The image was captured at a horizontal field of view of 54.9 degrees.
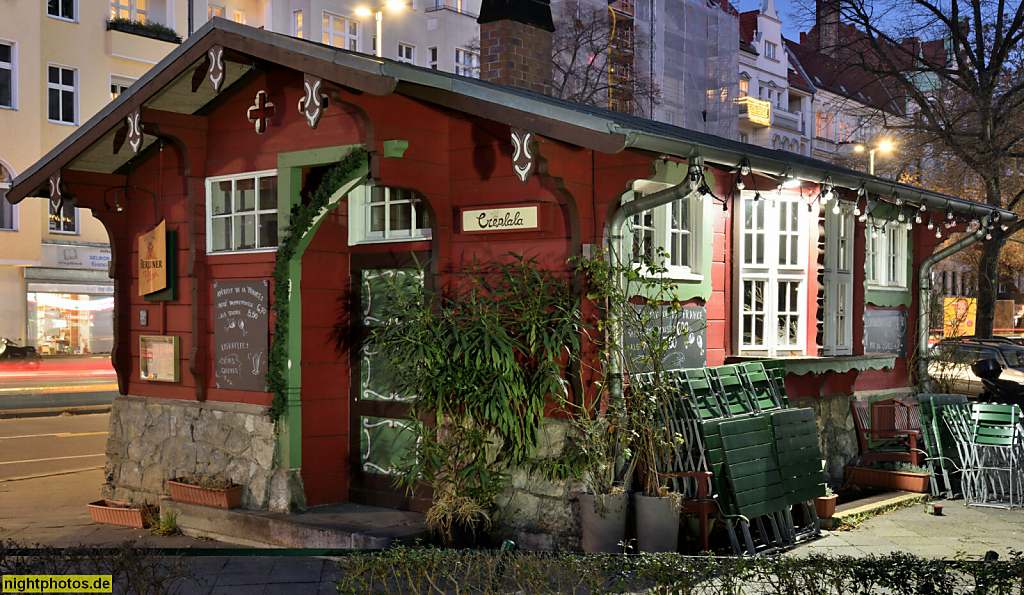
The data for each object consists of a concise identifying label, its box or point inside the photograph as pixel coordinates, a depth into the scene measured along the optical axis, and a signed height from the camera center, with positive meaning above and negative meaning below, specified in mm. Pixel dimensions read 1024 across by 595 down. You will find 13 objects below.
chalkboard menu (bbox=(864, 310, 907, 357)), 12375 -337
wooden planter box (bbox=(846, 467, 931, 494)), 10703 -1917
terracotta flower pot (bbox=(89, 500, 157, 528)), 9867 -2114
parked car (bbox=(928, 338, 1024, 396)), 13727 -970
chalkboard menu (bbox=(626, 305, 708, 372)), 8227 -308
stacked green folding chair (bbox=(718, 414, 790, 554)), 7820 -1394
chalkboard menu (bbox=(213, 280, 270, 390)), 9250 -266
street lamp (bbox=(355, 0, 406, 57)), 9941 +3084
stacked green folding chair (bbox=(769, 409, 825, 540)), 8391 -1329
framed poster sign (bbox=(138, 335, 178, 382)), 10148 -549
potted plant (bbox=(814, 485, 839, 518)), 8961 -1819
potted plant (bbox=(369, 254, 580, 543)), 7684 -526
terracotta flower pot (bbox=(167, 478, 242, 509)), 9117 -1790
